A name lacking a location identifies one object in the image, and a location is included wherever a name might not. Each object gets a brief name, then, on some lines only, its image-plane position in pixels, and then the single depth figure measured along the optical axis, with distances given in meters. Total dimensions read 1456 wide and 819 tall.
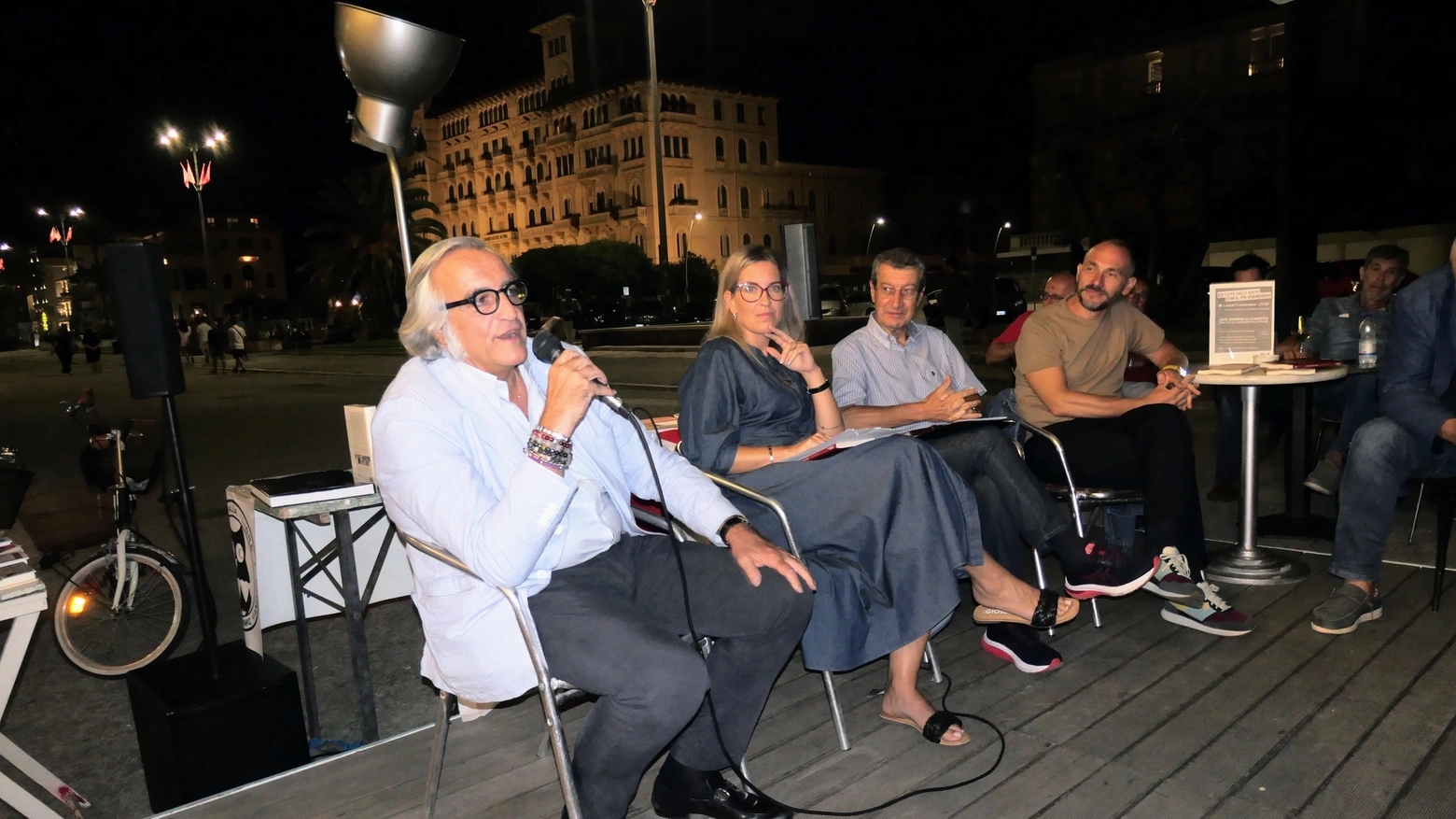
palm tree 48.38
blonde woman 2.67
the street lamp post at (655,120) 18.91
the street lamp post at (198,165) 24.61
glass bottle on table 4.93
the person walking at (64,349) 28.39
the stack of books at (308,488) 2.94
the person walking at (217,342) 25.78
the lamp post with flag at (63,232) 37.39
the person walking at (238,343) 24.66
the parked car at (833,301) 37.58
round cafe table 3.95
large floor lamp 3.64
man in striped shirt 3.24
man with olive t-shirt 3.50
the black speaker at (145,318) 2.75
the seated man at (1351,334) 5.42
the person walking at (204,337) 26.32
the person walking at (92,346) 29.41
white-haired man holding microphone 1.99
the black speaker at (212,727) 2.59
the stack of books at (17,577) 2.31
